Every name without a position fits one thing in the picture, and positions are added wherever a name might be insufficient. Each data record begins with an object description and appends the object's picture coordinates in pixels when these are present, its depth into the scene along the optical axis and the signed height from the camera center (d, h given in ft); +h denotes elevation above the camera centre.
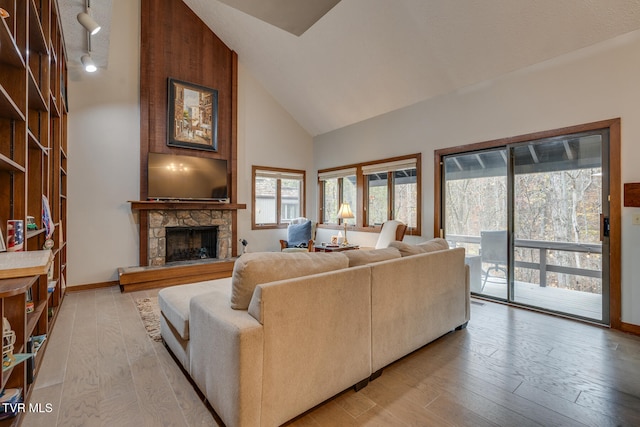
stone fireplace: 15.87 -1.20
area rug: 9.08 -3.66
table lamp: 16.65 +0.10
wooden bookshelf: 4.27 +1.34
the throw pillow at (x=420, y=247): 8.11 -0.97
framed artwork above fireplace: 16.42 +5.65
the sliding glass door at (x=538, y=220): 10.17 -0.27
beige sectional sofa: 4.69 -2.19
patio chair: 12.36 -1.56
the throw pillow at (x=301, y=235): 19.19 -1.39
